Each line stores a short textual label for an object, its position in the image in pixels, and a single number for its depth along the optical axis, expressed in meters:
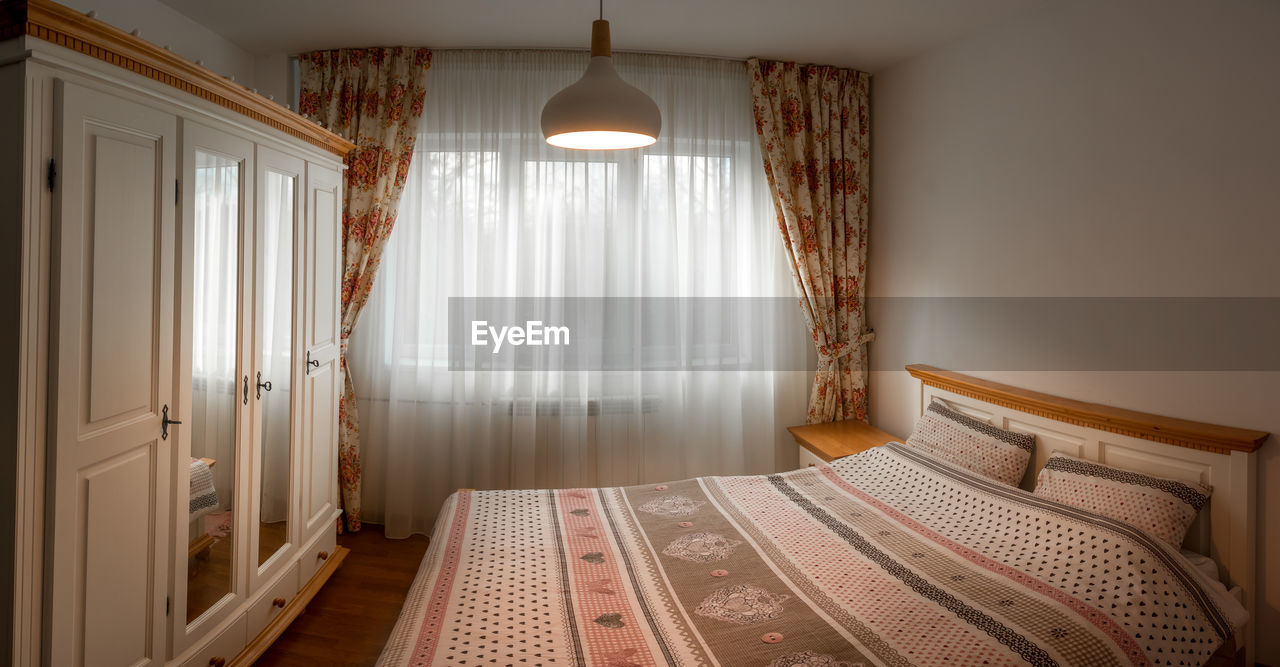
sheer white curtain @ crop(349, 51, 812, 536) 3.72
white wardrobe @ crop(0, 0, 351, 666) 1.64
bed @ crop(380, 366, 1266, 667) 1.63
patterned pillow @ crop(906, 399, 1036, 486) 2.67
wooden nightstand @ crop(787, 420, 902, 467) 3.44
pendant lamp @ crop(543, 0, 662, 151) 1.85
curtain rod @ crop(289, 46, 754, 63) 3.69
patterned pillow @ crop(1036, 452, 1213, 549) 2.07
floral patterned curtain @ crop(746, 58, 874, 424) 3.82
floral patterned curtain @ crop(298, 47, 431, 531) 3.61
